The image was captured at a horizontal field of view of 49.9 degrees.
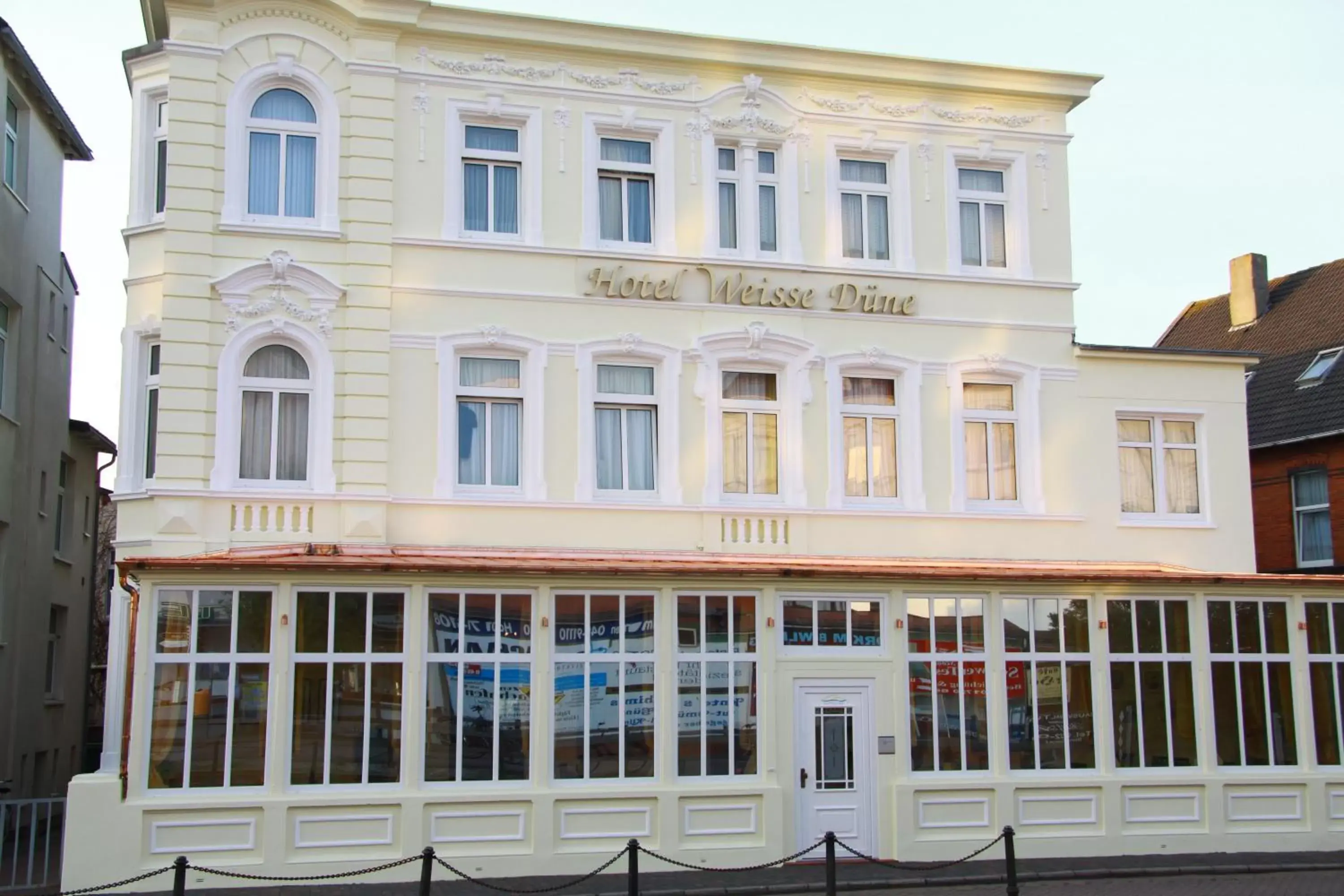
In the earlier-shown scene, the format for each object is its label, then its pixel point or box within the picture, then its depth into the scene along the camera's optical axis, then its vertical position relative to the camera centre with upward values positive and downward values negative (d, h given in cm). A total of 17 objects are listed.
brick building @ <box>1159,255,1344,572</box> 2908 +569
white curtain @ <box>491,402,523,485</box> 2098 +362
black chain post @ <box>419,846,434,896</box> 1376 -167
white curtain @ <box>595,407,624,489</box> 2133 +357
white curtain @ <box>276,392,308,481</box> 2022 +355
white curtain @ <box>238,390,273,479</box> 2008 +352
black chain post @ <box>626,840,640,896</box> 1499 -180
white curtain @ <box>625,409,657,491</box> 2145 +363
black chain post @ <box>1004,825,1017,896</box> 1560 -183
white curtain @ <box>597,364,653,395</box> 2153 +462
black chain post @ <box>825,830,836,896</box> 1513 -180
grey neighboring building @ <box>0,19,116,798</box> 2483 +442
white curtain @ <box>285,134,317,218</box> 2078 +739
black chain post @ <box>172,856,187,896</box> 1371 -171
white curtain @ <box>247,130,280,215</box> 2069 +736
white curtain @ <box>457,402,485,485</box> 2083 +357
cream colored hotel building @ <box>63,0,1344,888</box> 1744 +303
